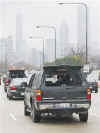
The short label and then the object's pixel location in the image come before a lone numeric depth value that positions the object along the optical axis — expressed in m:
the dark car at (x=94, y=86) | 40.19
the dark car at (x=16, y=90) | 28.76
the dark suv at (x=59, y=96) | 14.77
